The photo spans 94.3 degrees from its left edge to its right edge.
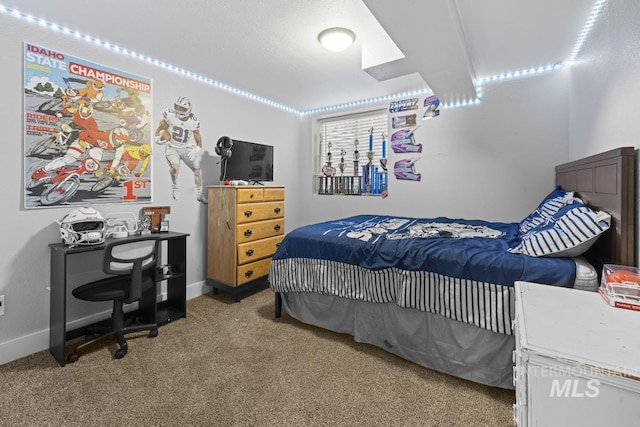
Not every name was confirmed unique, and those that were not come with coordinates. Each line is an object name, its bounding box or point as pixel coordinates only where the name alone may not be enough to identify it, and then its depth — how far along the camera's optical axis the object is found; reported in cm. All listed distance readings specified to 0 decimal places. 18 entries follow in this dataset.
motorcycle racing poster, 215
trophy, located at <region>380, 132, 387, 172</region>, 395
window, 403
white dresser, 74
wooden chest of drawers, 307
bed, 157
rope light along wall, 208
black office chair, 207
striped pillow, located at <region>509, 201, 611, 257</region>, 155
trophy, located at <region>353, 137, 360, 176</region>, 420
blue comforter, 161
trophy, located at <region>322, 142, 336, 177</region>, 443
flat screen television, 332
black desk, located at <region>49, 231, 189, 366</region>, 201
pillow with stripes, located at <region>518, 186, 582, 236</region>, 206
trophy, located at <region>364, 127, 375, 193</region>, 407
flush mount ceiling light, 223
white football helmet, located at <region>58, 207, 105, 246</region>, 211
